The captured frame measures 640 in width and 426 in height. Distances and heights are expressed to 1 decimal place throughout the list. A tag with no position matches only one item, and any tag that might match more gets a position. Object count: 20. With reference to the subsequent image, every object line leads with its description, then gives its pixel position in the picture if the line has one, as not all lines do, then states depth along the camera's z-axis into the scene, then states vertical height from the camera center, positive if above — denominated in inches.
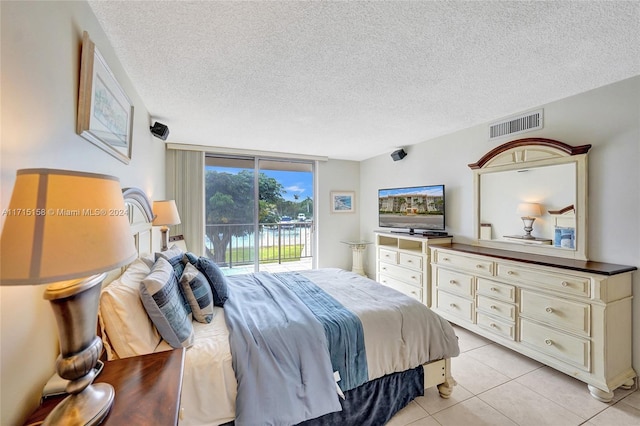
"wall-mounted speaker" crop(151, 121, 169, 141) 110.7 +35.4
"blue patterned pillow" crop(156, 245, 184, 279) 75.2 -14.0
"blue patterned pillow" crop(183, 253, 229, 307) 78.3 -19.4
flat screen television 140.2 +3.5
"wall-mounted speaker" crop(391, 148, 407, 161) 165.0 +38.6
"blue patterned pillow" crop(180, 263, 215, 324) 68.1 -21.7
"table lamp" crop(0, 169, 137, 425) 23.1 -3.7
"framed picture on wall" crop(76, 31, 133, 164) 47.7 +23.1
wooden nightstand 31.9 -24.7
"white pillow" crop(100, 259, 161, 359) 49.5 -21.0
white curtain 160.4 +13.5
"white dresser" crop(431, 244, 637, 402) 76.7 -31.7
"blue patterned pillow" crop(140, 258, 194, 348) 53.1 -20.1
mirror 93.2 +7.5
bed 52.4 -30.6
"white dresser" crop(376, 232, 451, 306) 135.1 -26.7
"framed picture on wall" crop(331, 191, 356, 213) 205.5 +10.4
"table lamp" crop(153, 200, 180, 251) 110.3 +0.1
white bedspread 52.4 -32.3
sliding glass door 176.2 +2.7
